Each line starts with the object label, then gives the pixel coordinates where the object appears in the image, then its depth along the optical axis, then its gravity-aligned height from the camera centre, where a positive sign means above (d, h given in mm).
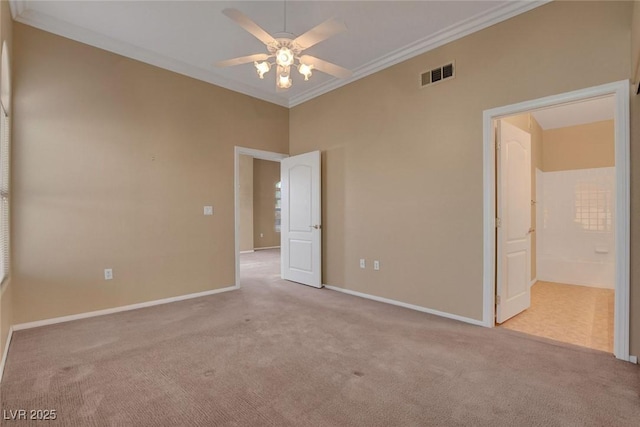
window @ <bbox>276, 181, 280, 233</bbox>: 10094 +95
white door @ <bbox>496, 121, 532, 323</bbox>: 3119 -143
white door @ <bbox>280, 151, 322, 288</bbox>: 4660 -156
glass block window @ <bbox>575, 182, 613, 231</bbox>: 5059 +9
